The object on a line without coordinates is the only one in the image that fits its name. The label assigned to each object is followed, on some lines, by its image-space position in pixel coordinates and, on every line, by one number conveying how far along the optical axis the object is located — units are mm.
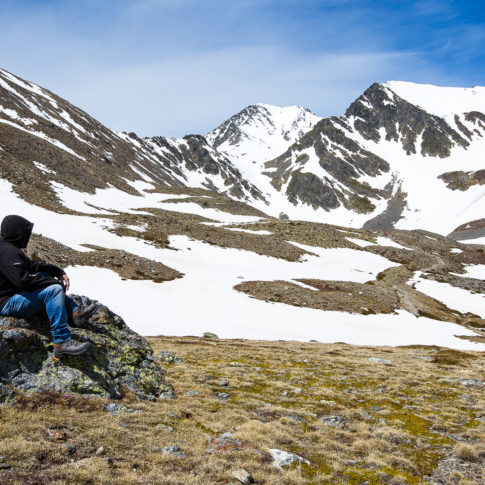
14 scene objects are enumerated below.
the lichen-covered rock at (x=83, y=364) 9250
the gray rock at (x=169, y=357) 18483
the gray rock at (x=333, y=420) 11956
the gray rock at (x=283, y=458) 8434
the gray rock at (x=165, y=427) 9180
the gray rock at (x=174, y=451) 7860
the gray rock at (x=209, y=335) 32334
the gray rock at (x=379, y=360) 25266
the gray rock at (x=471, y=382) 19578
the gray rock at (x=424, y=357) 29062
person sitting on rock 9180
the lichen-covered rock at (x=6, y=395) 8398
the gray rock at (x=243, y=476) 7225
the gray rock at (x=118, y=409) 9731
